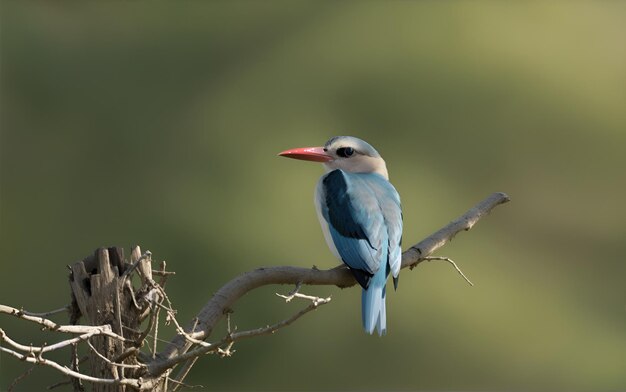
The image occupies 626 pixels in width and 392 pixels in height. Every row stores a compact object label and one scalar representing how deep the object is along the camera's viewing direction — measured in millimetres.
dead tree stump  7208
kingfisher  7344
